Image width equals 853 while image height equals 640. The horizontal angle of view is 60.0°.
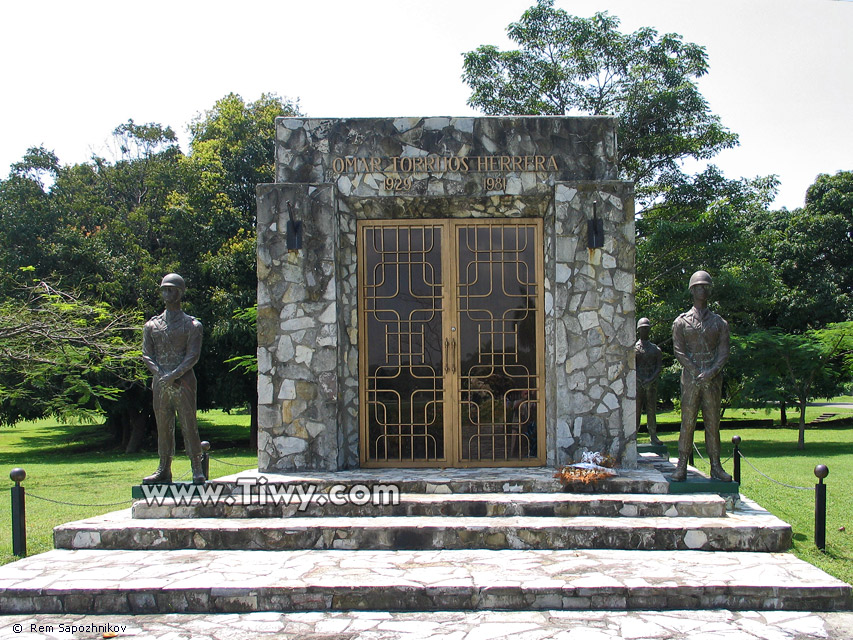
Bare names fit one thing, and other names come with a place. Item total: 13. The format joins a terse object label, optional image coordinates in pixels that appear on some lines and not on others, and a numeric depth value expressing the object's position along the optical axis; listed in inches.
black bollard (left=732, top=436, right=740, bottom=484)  375.5
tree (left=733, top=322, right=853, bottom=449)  701.9
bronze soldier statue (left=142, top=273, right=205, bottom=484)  302.8
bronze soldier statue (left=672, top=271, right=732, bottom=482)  299.6
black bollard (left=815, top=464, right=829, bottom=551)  268.7
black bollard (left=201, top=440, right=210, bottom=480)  355.9
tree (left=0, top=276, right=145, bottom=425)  549.3
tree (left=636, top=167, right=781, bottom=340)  676.7
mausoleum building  339.6
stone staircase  221.9
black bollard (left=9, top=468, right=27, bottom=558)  277.6
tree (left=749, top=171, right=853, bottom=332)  925.2
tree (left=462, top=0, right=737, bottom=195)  741.9
